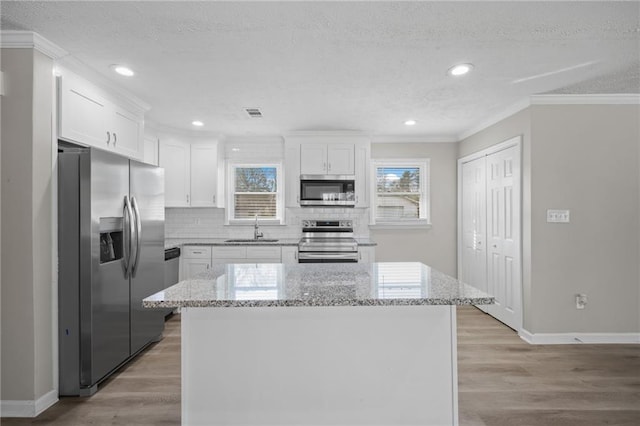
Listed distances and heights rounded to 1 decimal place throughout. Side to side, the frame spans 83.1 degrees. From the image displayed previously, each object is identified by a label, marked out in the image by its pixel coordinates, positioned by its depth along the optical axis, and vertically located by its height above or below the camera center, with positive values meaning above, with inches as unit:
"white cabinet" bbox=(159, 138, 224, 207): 191.9 +21.1
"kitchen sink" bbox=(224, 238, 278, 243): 190.9 -14.8
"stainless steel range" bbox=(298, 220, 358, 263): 184.2 -15.7
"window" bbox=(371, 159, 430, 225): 211.2 +13.6
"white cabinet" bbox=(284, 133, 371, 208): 192.2 +28.9
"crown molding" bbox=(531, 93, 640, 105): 135.9 +43.1
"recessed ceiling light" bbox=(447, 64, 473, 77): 107.9 +44.0
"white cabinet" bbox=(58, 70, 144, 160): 102.0 +30.7
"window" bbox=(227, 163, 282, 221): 209.8 +12.8
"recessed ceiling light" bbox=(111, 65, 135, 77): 108.7 +43.9
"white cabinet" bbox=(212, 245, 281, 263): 183.9 -20.8
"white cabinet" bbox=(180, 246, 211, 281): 185.8 -24.2
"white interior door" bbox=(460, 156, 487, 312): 177.3 -5.6
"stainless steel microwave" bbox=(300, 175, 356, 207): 189.9 +12.1
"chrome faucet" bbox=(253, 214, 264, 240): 203.3 -11.4
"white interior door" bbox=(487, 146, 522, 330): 147.1 -9.4
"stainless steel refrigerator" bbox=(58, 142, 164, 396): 96.6 -14.7
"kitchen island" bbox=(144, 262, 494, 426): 72.1 -30.3
